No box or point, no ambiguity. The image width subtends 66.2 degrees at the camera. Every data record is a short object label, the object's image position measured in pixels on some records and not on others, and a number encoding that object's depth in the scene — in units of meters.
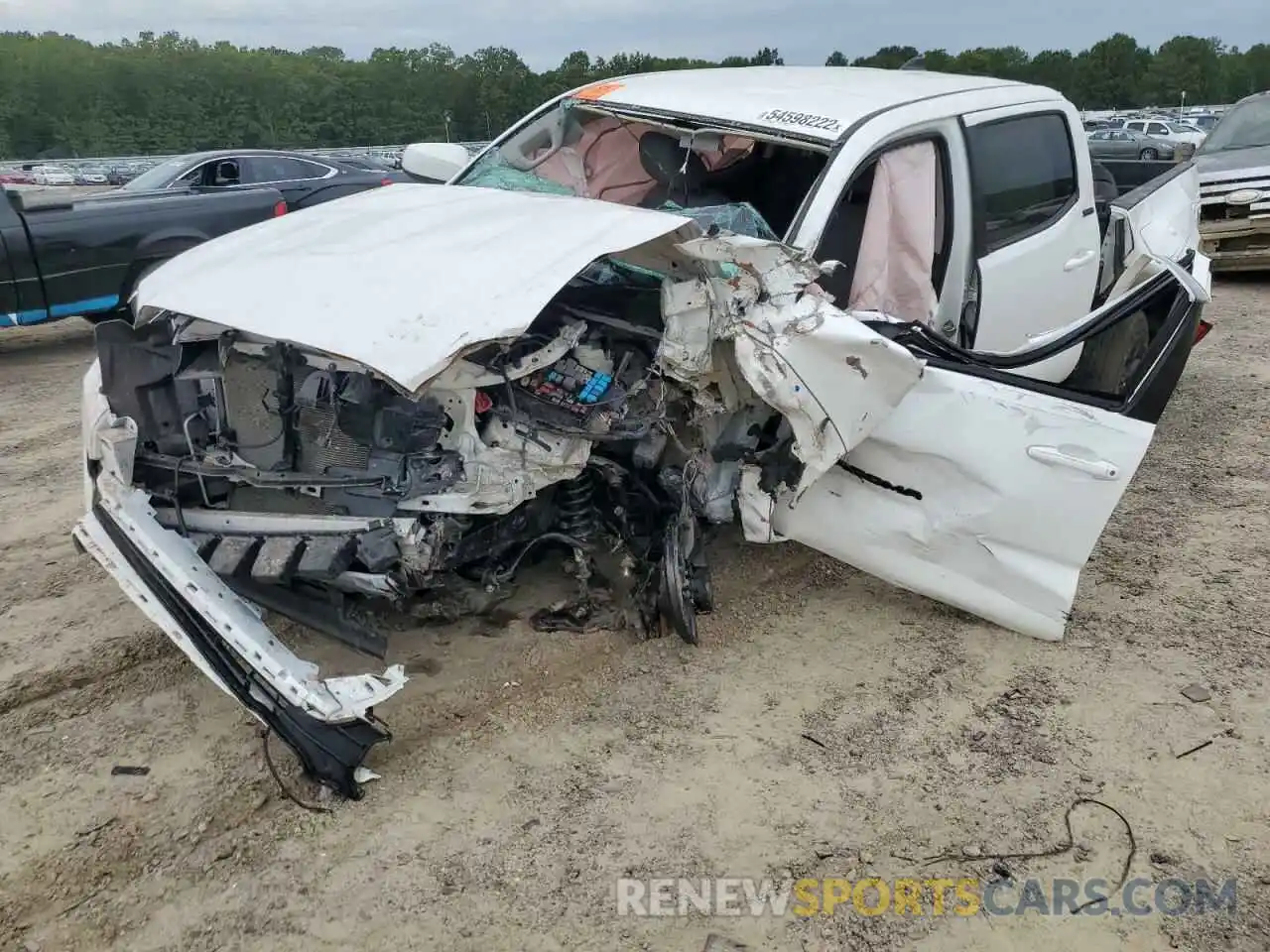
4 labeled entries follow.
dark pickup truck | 6.62
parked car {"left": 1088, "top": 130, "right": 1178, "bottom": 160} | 7.87
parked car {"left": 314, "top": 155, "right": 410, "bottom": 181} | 10.05
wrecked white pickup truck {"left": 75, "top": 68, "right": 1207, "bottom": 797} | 2.75
